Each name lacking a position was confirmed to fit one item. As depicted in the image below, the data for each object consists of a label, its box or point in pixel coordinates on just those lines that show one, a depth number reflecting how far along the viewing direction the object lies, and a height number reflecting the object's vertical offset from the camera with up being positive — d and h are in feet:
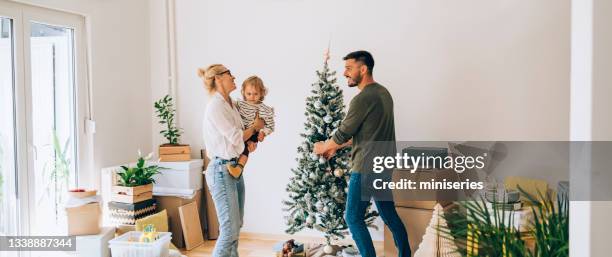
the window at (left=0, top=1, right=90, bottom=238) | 11.71 +0.11
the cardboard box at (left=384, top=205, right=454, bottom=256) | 12.03 -2.72
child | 11.41 +0.21
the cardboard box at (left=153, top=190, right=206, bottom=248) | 14.60 -2.91
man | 11.28 -0.45
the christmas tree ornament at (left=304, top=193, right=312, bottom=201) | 12.51 -2.11
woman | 10.38 -0.82
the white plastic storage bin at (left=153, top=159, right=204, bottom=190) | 14.73 -1.80
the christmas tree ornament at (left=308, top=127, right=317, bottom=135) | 12.50 -0.40
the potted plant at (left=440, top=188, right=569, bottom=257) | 4.63 -1.22
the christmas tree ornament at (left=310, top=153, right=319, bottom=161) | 12.40 -1.05
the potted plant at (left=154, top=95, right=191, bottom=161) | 15.07 -0.73
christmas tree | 12.35 -1.43
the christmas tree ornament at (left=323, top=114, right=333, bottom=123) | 12.23 -0.09
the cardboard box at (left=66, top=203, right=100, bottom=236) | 12.07 -2.58
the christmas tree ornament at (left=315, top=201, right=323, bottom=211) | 12.49 -2.34
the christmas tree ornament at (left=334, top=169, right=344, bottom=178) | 12.26 -1.46
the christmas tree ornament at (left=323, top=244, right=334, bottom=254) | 13.20 -3.71
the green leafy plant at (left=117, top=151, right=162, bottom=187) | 13.62 -1.63
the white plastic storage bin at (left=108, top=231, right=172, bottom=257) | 11.83 -3.25
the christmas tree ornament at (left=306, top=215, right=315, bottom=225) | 12.57 -2.74
